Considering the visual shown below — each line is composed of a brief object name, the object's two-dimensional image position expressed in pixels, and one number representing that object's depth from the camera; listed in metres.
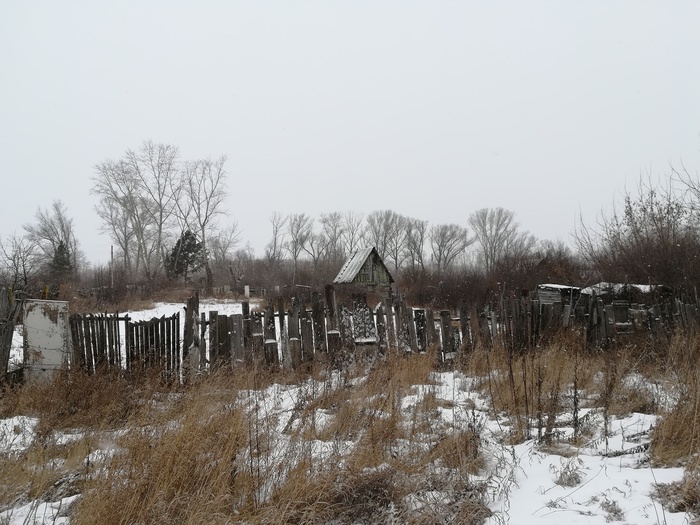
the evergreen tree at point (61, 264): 34.12
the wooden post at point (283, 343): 7.23
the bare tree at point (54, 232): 56.25
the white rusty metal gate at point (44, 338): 6.61
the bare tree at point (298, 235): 70.06
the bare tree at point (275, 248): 63.74
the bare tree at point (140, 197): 45.12
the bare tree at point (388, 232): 74.14
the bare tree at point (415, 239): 74.19
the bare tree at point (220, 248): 57.09
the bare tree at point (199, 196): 45.31
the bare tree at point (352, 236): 72.75
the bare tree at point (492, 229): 74.56
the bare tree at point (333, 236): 70.50
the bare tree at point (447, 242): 75.46
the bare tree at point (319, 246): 70.62
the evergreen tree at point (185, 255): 42.12
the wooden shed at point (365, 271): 29.31
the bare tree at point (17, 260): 13.25
